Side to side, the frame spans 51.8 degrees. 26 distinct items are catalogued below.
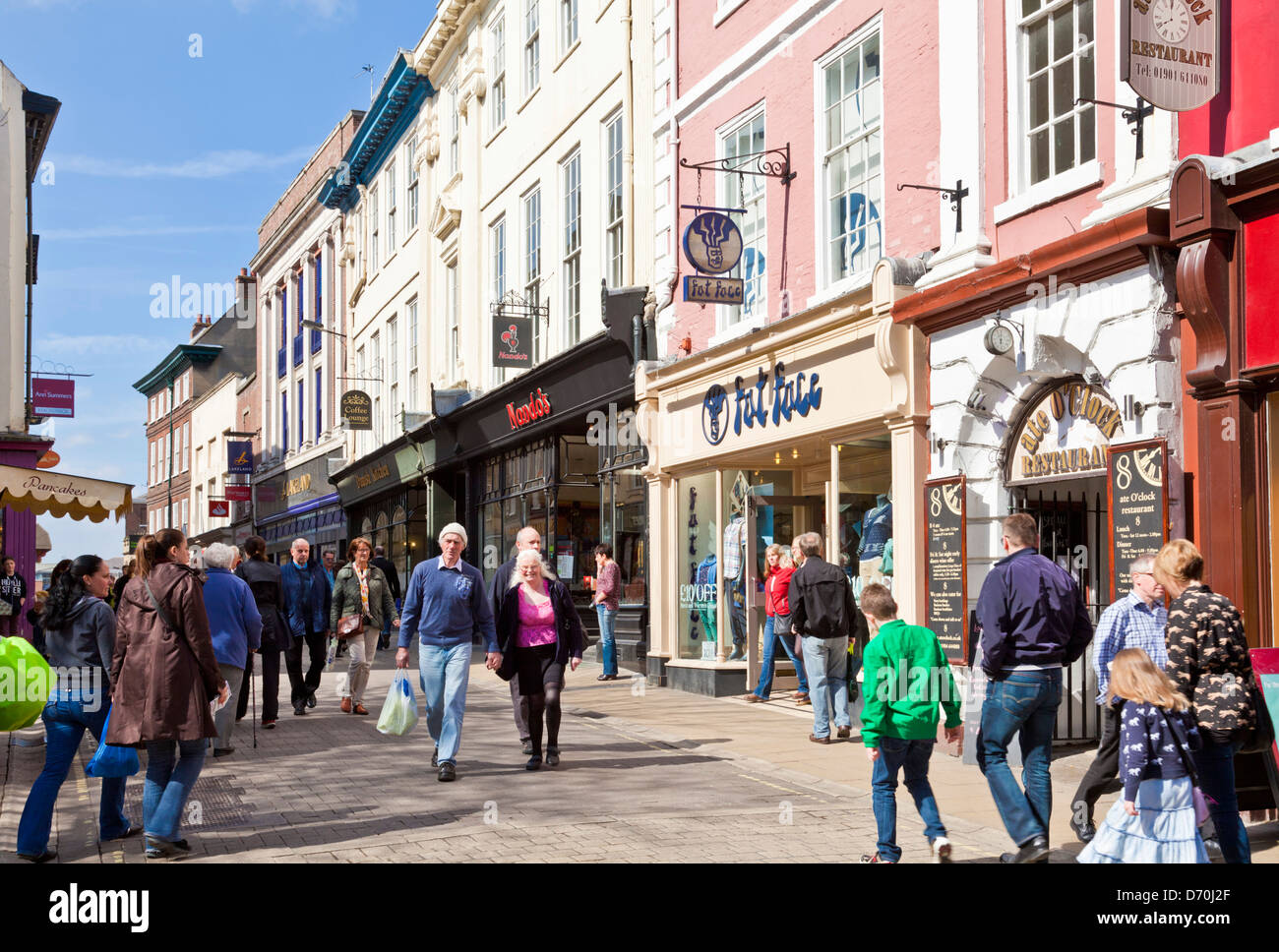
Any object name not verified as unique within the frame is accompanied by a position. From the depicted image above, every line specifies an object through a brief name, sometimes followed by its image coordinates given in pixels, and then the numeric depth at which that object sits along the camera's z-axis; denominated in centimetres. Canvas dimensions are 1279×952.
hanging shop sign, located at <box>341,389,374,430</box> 3136
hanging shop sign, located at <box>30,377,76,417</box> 3120
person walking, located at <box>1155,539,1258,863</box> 589
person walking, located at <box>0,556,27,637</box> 1852
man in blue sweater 973
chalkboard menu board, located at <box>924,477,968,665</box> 1092
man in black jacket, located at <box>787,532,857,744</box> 1146
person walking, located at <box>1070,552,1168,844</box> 744
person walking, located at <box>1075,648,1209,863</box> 542
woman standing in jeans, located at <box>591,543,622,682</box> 1795
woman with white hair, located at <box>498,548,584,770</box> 1023
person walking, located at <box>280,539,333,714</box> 1357
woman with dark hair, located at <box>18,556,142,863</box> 699
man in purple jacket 670
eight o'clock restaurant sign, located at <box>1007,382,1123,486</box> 977
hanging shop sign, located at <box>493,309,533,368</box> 2119
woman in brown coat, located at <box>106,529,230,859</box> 694
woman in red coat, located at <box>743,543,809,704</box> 1362
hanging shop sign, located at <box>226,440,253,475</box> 4541
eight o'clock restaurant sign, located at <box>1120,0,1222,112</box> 836
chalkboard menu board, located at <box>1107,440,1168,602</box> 872
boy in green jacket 641
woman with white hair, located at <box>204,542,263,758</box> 989
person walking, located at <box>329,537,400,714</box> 1352
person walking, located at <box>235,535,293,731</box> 1241
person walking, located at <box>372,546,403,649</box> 1391
